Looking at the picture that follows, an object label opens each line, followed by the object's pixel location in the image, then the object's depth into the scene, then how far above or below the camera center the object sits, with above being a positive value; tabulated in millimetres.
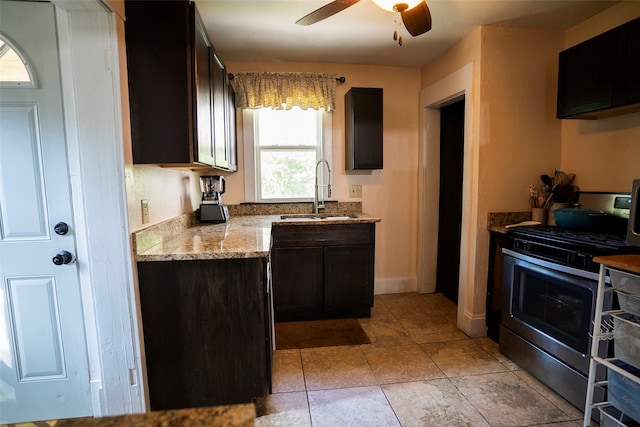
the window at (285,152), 3211 +323
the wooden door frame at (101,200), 1428 -56
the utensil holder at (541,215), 2391 -270
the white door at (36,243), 1475 -264
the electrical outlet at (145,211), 1711 -132
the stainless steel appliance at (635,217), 1478 -186
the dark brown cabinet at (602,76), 1815 +644
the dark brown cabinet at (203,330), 1599 -740
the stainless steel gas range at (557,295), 1657 -682
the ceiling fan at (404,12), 1516 +856
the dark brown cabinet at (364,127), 3006 +531
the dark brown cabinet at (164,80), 1536 +524
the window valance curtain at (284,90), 3018 +906
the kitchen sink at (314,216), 3090 -327
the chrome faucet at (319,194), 3182 -111
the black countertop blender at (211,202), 2715 -141
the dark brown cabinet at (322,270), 2740 -760
